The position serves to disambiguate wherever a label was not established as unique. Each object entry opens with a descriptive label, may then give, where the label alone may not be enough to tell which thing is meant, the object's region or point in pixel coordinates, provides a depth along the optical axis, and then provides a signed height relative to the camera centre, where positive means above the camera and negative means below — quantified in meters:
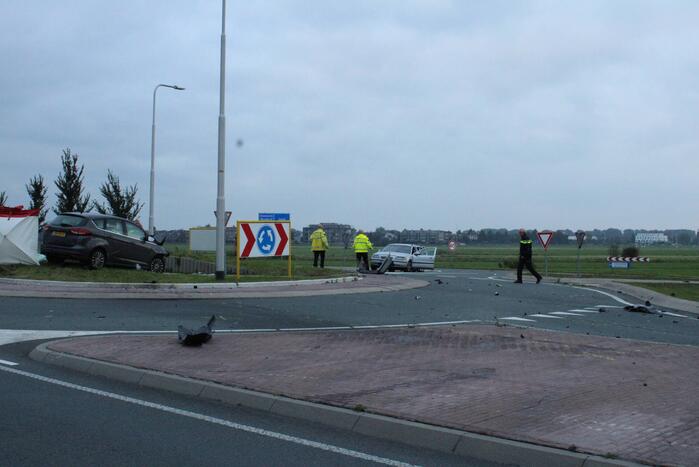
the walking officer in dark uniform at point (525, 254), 25.33 -0.20
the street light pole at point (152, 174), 33.00 +2.93
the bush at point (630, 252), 57.31 -0.17
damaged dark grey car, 19.98 +0.01
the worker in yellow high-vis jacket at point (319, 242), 28.03 +0.09
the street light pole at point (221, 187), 20.19 +1.47
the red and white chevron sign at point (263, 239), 20.83 +0.13
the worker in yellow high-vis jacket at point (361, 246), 28.31 -0.03
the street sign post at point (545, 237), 29.09 +0.43
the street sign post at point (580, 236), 30.89 +0.52
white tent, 21.03 +0.01
